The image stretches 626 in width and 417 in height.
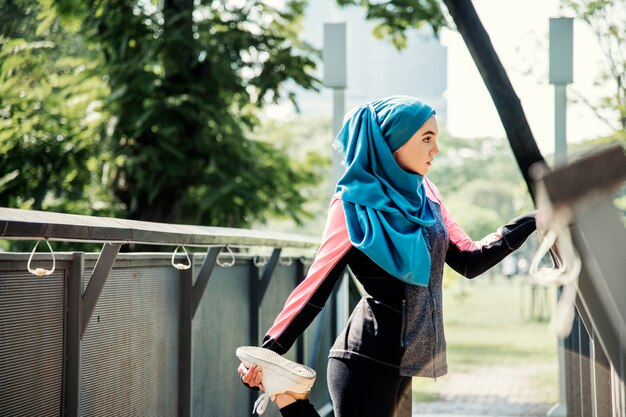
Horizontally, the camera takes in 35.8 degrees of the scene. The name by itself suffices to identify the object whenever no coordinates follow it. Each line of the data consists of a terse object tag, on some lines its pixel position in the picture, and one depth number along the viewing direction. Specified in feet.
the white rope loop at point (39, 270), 8.13
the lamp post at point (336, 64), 27.96
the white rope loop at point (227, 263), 14.70
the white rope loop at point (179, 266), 11.81
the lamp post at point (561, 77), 26.17
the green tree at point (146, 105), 39.19
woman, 8.61
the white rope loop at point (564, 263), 6.38
